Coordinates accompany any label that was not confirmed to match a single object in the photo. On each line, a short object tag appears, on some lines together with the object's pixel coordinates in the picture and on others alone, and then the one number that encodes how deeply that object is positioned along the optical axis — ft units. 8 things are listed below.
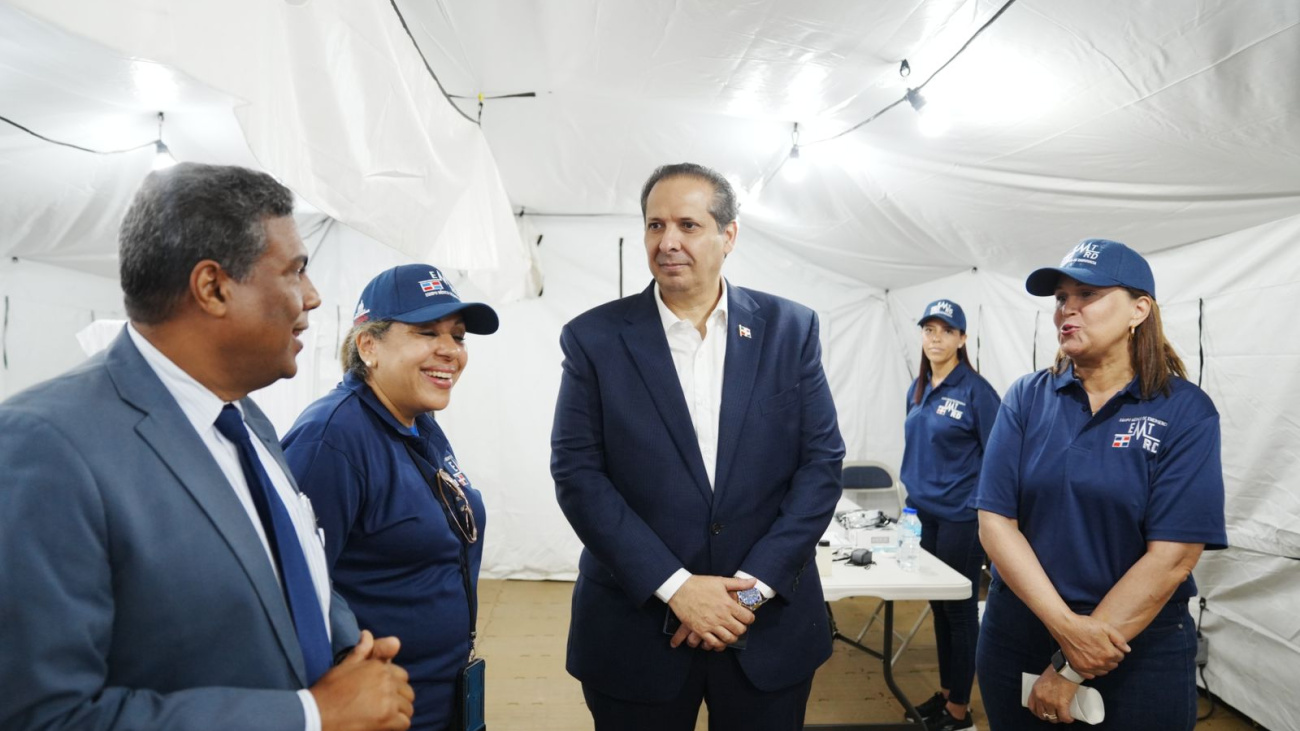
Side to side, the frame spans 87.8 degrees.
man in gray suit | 2.10
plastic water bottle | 9.42
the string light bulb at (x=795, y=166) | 10.66
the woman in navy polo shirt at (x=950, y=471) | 10.06
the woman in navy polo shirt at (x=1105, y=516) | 5.10
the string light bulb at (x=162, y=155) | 9.12
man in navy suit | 4.69
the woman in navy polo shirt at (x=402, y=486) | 4.32
